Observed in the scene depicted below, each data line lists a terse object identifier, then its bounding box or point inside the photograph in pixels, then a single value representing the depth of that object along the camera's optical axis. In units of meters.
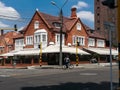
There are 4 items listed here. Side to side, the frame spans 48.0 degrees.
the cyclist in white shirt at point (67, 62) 16.24
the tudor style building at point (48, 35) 23.82
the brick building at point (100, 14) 43.11
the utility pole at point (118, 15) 4.51
